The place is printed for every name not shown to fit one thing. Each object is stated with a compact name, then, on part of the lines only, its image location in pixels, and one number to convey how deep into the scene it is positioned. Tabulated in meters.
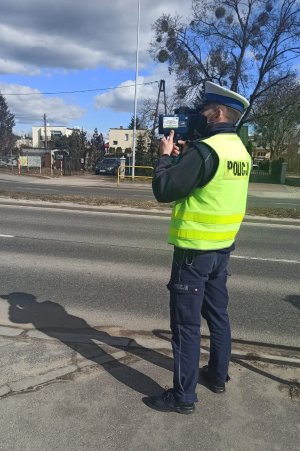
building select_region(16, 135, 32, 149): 105.97
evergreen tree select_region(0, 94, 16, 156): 79.94
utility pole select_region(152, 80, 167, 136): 39.44
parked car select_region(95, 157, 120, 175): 39.50
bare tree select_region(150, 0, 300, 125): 29.25
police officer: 2.64
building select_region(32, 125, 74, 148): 119.94
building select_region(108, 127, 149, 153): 103.62
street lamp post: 30.62
